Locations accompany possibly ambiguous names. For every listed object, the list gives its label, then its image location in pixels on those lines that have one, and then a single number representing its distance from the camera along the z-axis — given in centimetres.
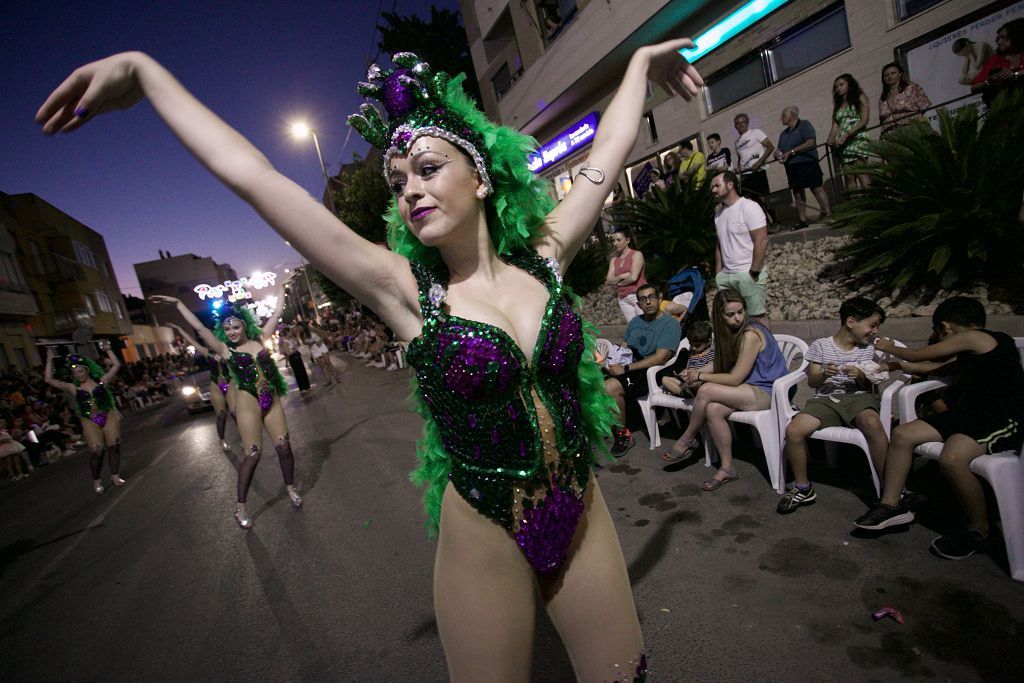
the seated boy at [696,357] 498
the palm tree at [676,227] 912
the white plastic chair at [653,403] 542
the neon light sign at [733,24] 1055
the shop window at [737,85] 1121
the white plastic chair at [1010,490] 258
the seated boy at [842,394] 361
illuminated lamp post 2523
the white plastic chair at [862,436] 347
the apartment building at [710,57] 840
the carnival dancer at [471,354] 140
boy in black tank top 279
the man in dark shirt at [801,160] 842
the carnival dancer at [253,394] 546
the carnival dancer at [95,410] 827
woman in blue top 432
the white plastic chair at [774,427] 402
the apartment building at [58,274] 2709
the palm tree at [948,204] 511
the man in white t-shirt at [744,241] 563
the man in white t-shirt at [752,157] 977
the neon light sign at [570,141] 1688
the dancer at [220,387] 766
